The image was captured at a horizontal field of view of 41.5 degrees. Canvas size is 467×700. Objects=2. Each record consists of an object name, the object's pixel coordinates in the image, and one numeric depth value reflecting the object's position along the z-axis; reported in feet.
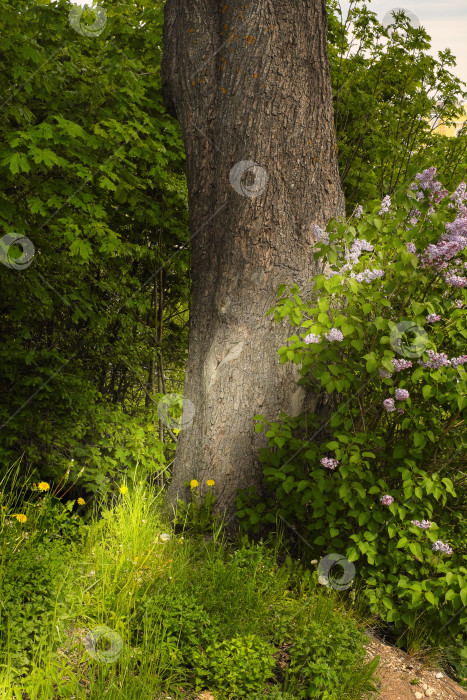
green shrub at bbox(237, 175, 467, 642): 10.36
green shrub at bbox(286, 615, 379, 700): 8.77
